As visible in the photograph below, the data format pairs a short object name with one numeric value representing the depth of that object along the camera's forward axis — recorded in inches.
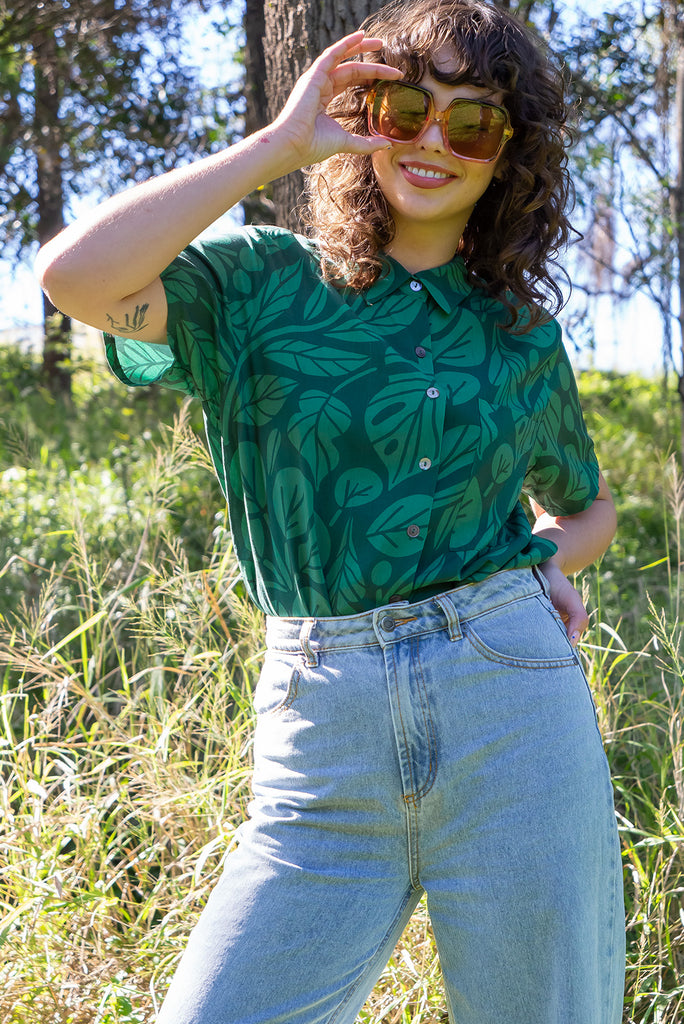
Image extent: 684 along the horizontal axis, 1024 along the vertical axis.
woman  56.5
